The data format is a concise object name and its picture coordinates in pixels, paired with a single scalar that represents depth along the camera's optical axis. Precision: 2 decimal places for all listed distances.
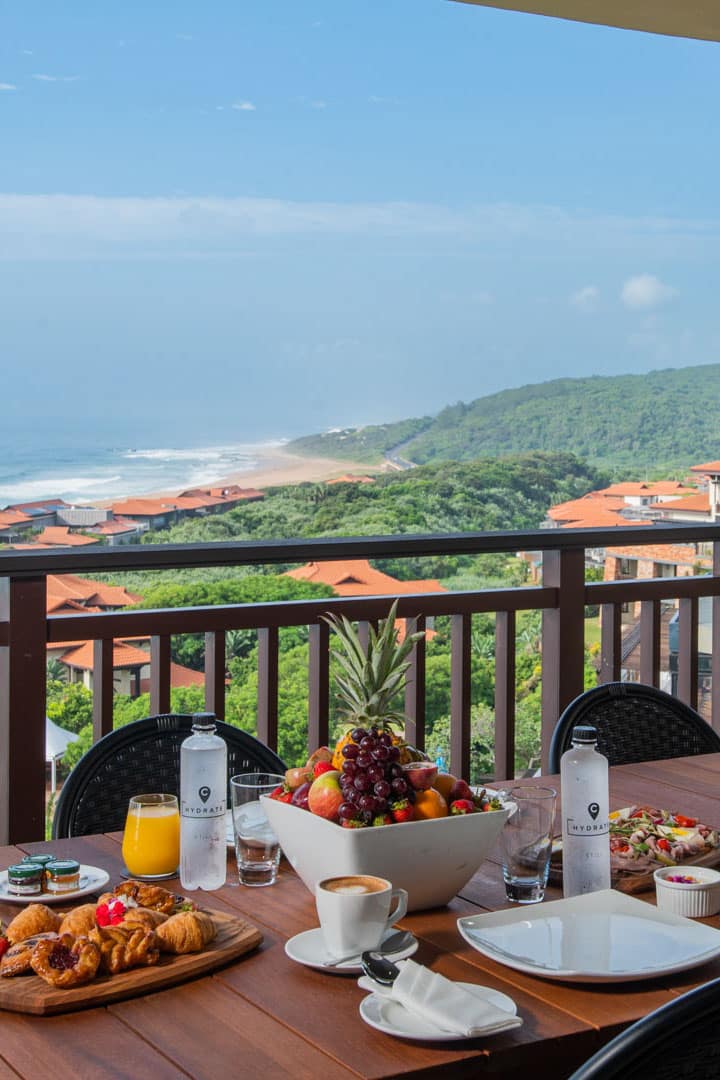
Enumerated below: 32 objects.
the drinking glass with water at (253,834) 1.27
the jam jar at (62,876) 1.22
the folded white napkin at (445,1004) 0.90
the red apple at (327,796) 1.14
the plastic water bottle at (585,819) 1.21
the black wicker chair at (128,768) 1.62
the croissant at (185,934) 1.04
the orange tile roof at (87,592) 16.66
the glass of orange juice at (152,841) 1.28
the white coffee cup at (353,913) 1.02
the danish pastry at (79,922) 1.04
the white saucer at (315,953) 1.01
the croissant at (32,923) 1.06
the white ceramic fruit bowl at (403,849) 1.12
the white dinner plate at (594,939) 1.02
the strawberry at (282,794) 1.21
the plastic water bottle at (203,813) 1.24
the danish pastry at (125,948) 1.00
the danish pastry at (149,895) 1.13
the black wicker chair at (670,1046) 0.71
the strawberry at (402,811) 1.14
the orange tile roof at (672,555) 19.31
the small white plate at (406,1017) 0.89
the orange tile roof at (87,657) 14.47
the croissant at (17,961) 0.98
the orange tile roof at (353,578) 18.38
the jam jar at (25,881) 1.21
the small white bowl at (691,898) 1.17
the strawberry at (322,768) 1.19
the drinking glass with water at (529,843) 1.19
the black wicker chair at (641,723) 2.03
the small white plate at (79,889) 1.19
